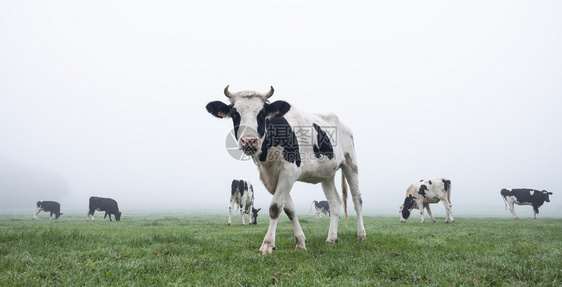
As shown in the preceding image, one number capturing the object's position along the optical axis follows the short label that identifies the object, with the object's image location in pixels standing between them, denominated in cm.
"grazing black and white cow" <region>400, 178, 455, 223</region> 1720
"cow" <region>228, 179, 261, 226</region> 1634
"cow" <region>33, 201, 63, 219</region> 2881
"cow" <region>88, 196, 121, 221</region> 2395
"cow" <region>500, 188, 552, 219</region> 2111
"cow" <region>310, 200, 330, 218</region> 3366
